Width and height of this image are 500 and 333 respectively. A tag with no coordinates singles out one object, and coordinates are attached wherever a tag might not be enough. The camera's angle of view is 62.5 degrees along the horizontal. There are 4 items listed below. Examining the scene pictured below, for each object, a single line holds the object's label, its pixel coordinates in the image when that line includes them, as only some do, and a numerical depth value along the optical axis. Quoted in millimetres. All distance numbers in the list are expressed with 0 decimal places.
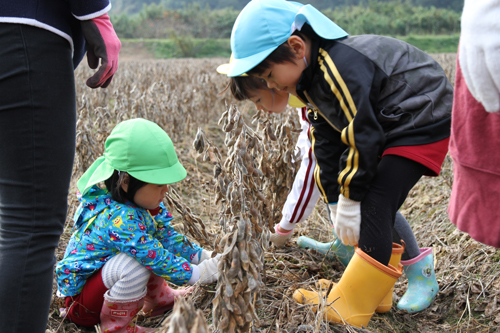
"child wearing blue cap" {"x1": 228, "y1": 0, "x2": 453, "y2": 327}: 1584
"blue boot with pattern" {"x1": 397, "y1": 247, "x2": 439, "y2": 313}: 2012
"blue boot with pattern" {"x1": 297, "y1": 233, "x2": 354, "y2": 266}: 2361
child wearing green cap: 1698
